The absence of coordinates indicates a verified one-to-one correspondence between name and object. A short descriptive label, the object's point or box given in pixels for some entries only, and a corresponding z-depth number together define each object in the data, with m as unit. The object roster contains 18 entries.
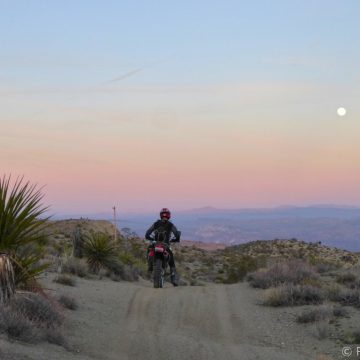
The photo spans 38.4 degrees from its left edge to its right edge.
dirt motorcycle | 14.89
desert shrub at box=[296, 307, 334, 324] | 10.58
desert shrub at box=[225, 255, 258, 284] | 21.61
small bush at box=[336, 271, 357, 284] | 15.83
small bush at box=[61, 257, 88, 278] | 16.34
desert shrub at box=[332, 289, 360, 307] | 11.93
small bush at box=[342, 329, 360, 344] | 9.20
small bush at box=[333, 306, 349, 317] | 10.91
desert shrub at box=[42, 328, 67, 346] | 7.80
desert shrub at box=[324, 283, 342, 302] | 12.45
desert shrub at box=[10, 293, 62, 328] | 8.23
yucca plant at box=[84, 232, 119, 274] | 18.27
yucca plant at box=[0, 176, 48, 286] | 8.03
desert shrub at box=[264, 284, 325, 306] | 12.36
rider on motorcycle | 15.14
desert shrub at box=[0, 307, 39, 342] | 7.23
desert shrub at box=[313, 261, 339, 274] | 19.12
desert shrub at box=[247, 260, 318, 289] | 14.90
